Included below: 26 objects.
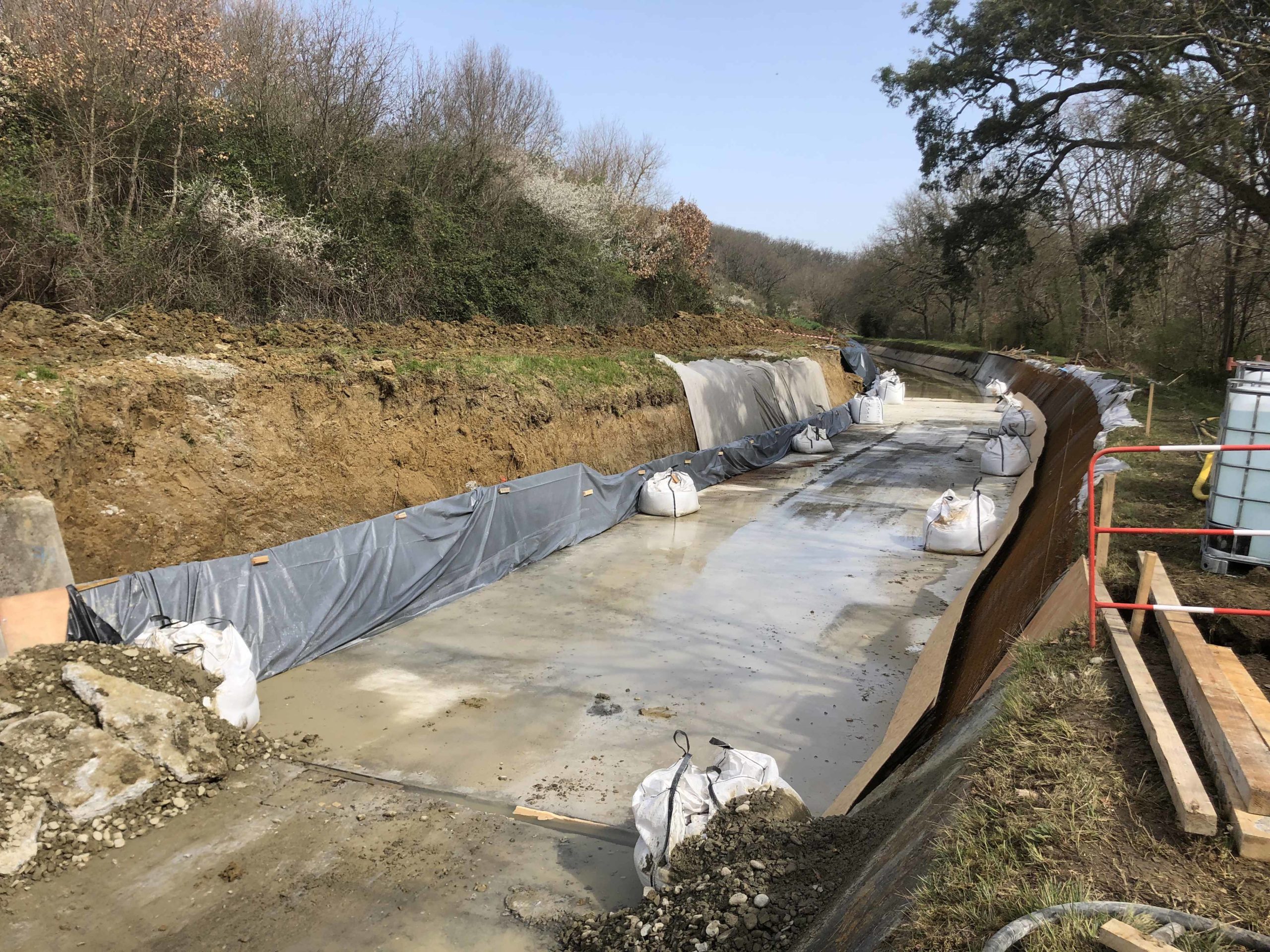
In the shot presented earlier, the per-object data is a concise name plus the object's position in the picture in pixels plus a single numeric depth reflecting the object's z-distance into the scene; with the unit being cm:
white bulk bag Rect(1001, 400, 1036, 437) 1764
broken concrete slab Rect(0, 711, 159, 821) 450
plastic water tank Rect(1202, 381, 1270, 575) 538
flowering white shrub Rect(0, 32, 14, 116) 1106
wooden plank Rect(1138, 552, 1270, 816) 271
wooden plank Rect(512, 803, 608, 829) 478
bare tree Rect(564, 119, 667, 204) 3769
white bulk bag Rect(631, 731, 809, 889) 371
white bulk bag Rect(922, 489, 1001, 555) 1051
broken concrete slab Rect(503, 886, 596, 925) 396
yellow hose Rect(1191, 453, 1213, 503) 727
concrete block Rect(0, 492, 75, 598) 549
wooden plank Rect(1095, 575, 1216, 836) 262
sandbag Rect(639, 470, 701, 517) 1252
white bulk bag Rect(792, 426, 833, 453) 1847
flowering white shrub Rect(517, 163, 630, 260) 2331
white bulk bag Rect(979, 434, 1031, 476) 1527
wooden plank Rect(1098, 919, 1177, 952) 199
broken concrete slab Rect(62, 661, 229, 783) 488
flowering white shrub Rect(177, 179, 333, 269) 1259
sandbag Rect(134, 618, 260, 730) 551
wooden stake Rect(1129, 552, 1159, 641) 429
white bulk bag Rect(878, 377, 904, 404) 2861
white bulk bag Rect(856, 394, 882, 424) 2386
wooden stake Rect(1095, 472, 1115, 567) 501
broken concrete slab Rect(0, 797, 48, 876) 414
